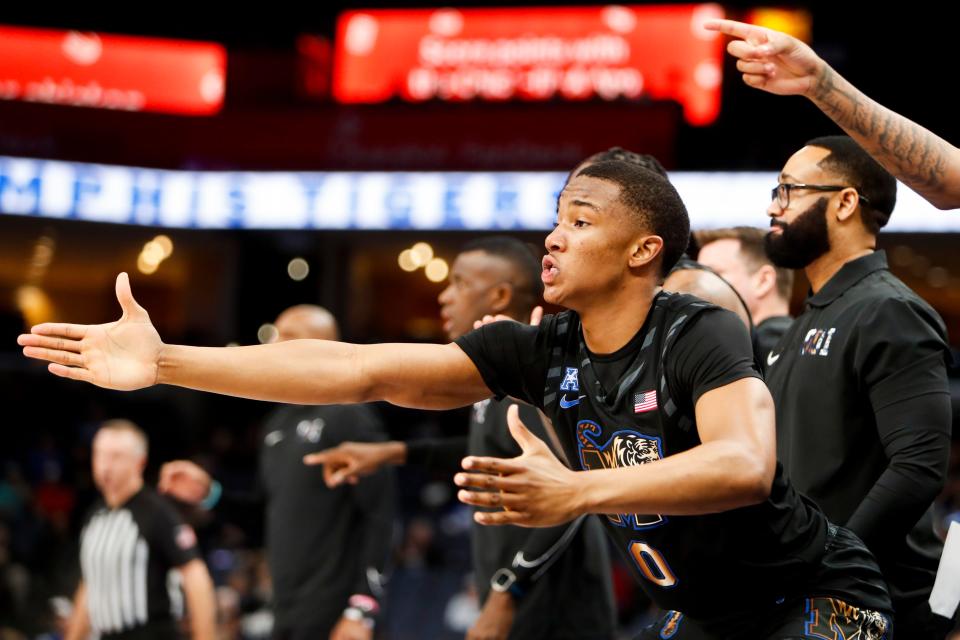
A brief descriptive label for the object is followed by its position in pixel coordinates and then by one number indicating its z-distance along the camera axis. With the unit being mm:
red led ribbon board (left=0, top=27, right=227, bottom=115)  15188
